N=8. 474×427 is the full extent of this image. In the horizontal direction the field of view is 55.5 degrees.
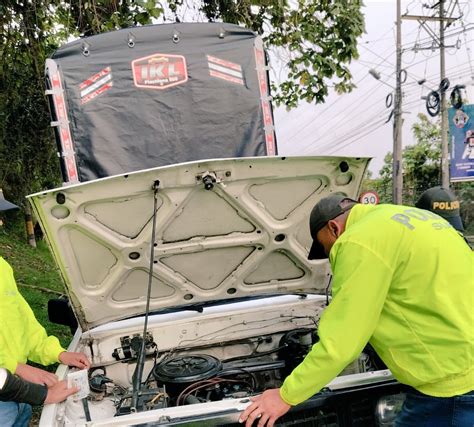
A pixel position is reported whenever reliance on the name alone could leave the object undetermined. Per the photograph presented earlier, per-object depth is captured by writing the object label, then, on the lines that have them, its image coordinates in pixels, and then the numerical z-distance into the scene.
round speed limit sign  9.78
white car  1.99
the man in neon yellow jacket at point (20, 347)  2.24
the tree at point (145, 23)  4.60
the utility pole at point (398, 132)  16.59
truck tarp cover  3.04
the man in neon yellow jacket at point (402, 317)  1.57
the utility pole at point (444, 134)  15.42
